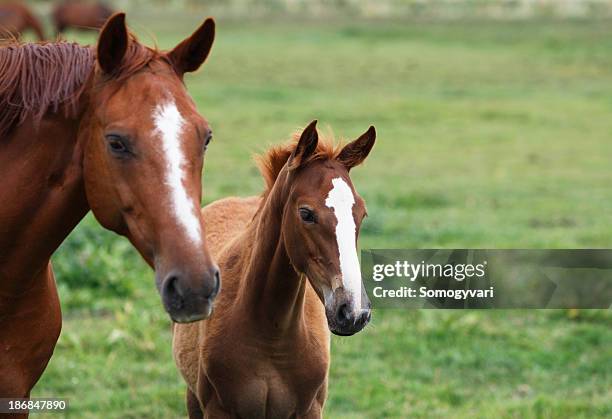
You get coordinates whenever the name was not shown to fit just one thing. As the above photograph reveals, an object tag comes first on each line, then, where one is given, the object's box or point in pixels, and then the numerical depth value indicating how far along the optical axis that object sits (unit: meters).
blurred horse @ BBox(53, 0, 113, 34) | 60.19
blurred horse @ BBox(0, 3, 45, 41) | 47.25
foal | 7.61
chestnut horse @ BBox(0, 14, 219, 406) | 5.44
